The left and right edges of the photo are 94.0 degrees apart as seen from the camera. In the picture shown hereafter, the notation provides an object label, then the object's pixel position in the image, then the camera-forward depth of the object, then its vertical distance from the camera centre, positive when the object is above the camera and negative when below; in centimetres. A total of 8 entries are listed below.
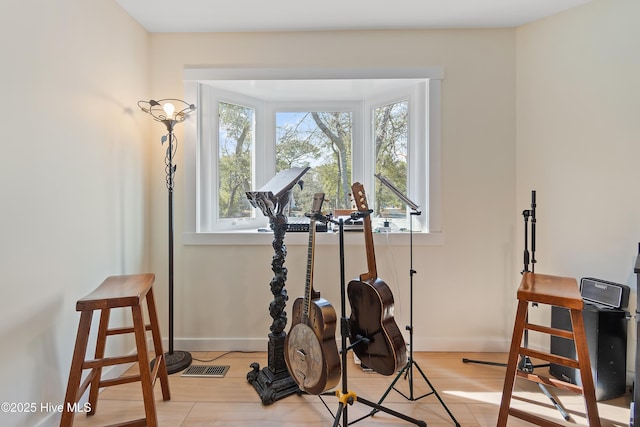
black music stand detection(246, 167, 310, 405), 171 -56
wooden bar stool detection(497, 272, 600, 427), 131 -62
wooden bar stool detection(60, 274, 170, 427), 131 -65
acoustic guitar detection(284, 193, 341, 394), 142 -64
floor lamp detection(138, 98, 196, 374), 201 +22
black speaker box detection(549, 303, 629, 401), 171 -79
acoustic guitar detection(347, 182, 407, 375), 149 -58
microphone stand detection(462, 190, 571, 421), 174 -99
